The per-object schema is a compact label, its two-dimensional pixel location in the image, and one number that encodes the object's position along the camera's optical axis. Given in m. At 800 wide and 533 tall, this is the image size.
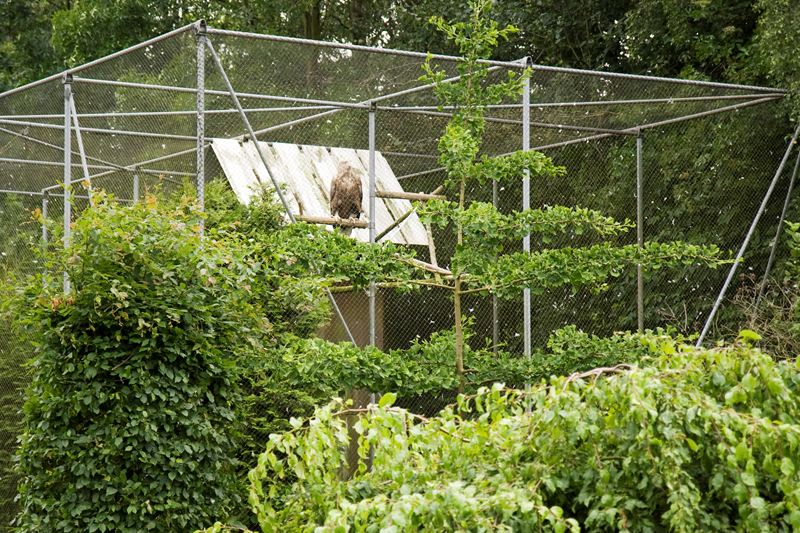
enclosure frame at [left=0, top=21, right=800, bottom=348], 13.94
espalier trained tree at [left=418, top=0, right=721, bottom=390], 13.24
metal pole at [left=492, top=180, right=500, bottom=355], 21.62
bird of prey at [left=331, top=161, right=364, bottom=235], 18.02
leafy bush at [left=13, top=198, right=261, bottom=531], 11.03
